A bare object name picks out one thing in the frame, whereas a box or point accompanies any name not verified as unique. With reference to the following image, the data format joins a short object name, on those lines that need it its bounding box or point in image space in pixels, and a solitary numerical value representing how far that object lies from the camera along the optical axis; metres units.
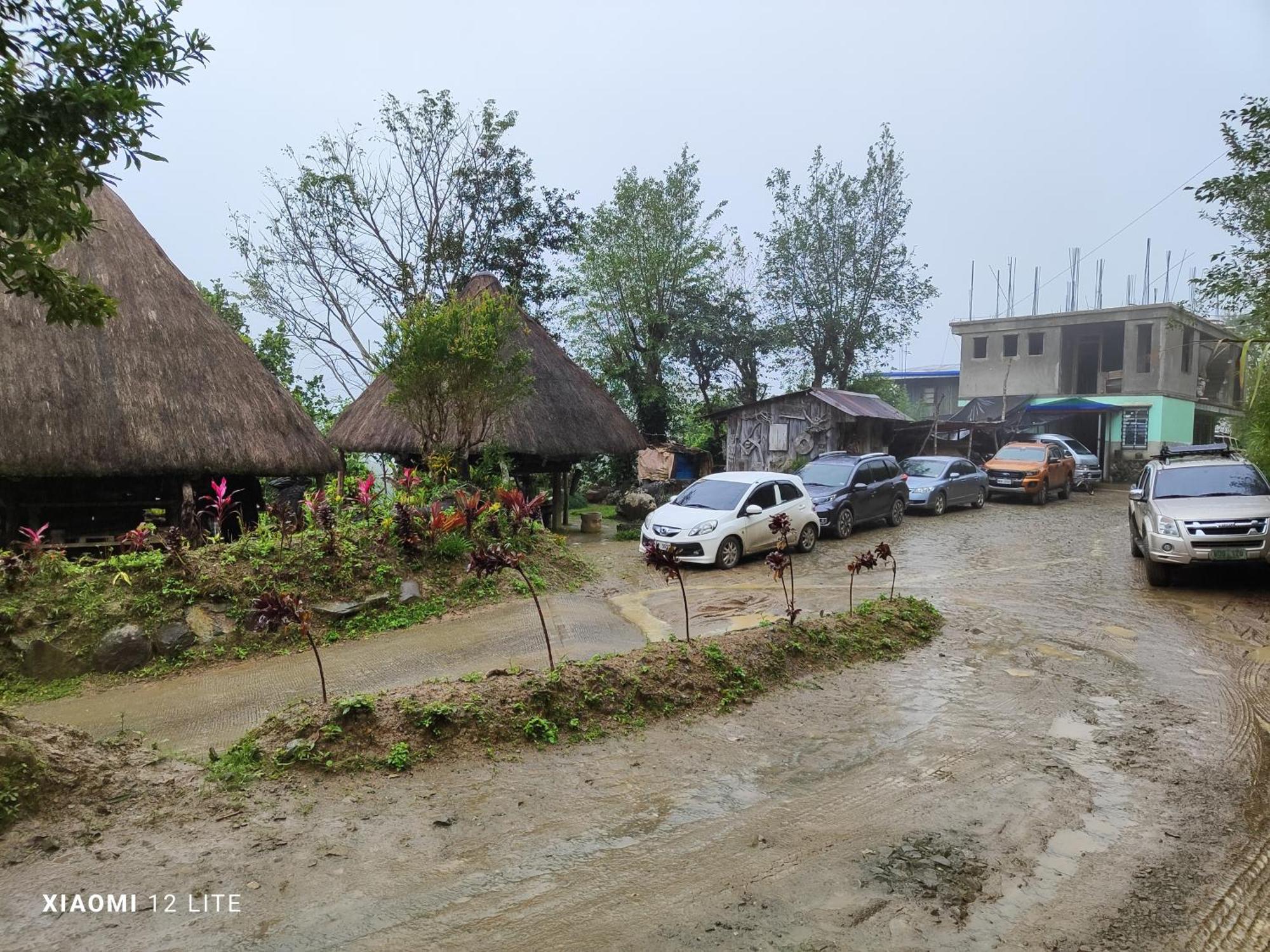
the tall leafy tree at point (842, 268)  30.56
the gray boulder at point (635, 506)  21.12
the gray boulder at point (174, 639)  7.73
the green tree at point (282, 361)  23.45
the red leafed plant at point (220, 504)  9.19
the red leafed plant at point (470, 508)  10.84
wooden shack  26.89
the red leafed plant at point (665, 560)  6.74
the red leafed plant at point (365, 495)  10.74
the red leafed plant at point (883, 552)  8.22
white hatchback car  13.53
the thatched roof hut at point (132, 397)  10.94
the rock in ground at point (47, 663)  7.27
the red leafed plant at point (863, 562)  8.14
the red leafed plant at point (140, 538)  8.55
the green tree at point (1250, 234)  12.44
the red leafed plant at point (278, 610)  5.38
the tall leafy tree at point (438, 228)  24.30
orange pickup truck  23.59
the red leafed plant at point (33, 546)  8.10
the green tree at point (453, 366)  12.80
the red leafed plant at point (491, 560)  6.06
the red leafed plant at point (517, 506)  11.69
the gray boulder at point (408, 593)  9.44
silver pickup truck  10.71
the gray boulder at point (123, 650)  7.45
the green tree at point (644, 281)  27.70
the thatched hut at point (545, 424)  17.78
